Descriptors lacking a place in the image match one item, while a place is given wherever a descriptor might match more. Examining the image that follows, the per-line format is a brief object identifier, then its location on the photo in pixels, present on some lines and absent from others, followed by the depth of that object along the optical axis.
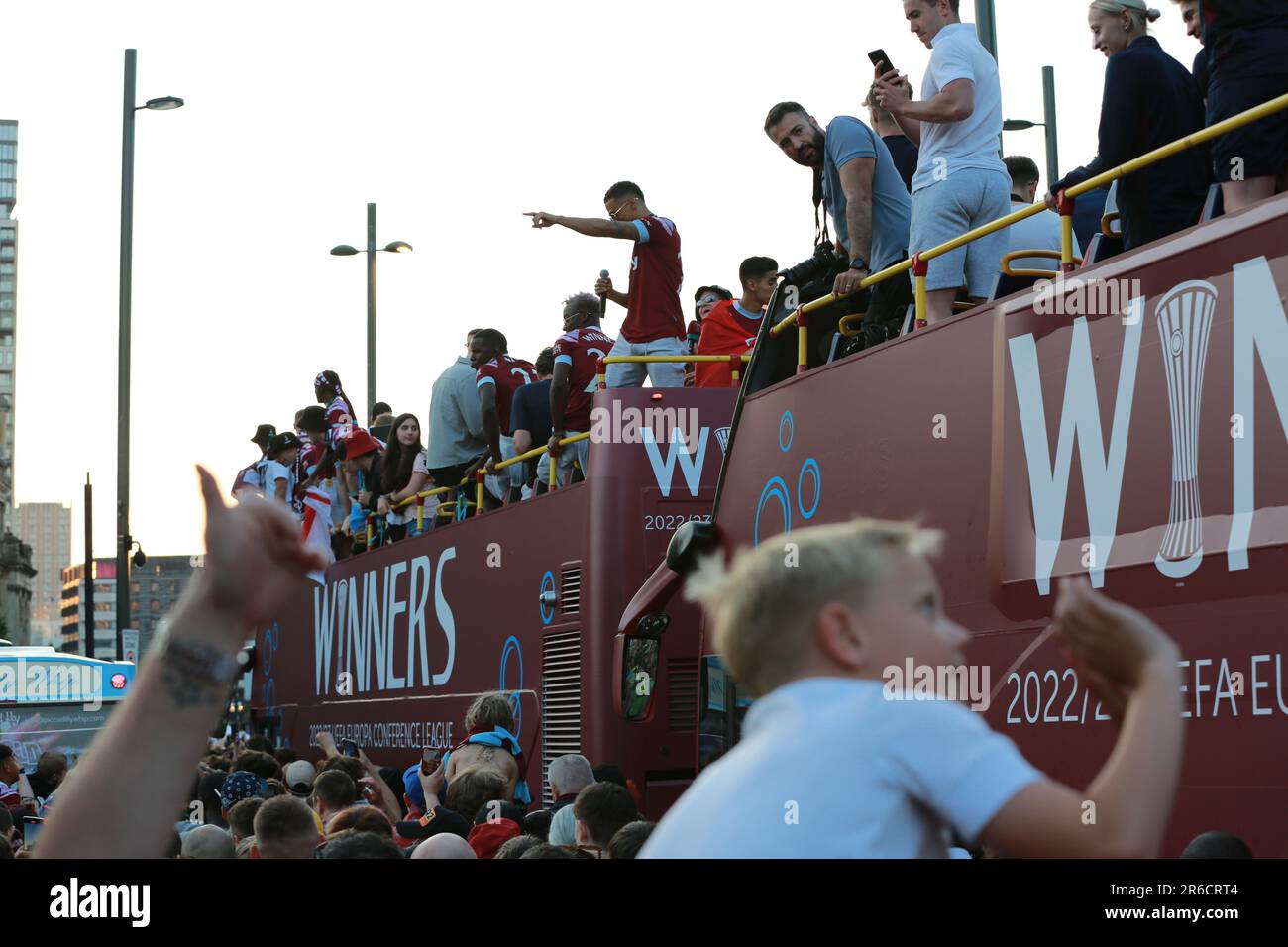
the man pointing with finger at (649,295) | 10.70
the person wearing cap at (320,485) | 15.97
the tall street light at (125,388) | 19.70
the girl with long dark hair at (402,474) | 15.48
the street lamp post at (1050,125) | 16.98
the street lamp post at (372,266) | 23.12
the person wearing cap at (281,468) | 16.09
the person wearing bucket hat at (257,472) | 16.11
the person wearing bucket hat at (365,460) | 16.47
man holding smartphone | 7.17
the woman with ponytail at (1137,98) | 5.93
